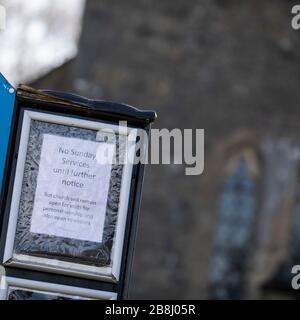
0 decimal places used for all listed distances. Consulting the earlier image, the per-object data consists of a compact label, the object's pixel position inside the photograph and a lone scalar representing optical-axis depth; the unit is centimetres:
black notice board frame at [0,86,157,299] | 686
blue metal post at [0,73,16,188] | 689
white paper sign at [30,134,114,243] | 689
